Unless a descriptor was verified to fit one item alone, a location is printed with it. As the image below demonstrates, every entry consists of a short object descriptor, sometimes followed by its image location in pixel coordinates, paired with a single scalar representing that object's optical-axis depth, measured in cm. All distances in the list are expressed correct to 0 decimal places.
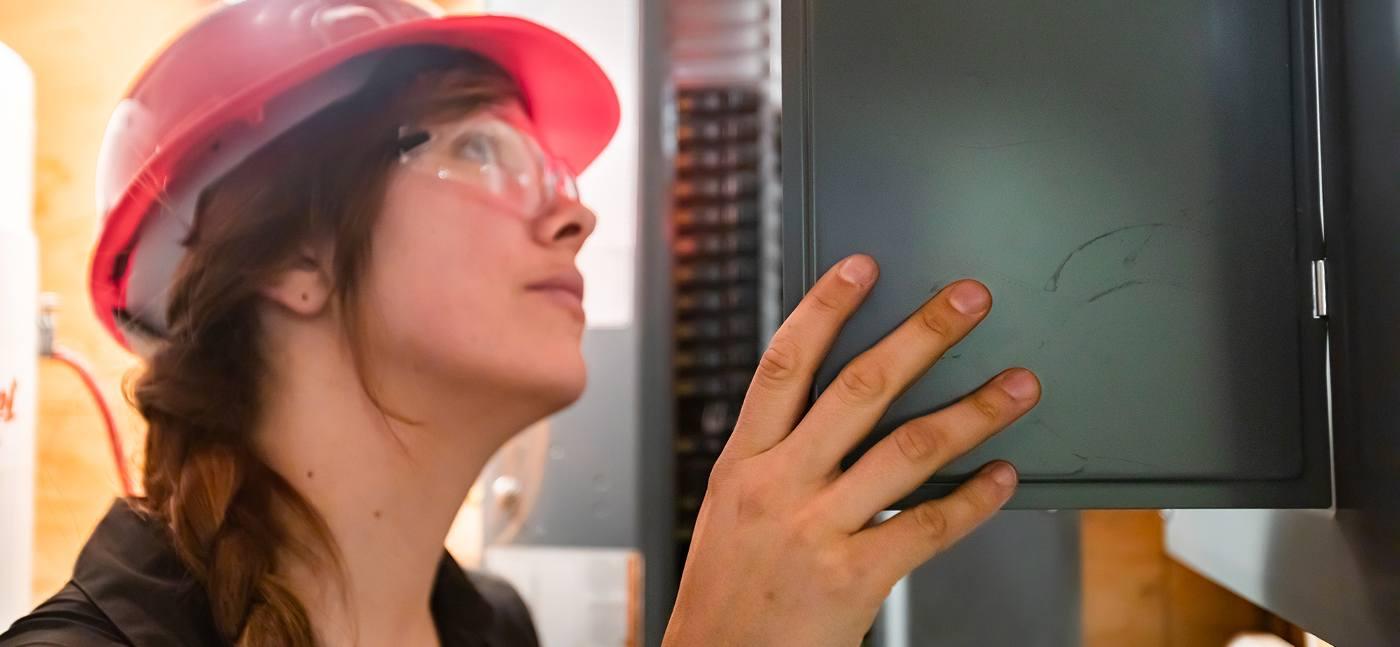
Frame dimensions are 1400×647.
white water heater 85
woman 81
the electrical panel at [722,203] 133
